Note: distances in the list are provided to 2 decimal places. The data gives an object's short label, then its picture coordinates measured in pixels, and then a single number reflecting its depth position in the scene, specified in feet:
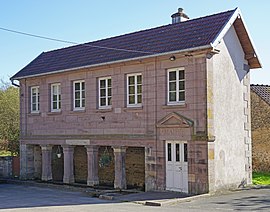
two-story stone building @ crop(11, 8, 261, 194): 59.67
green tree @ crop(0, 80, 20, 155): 109.40
